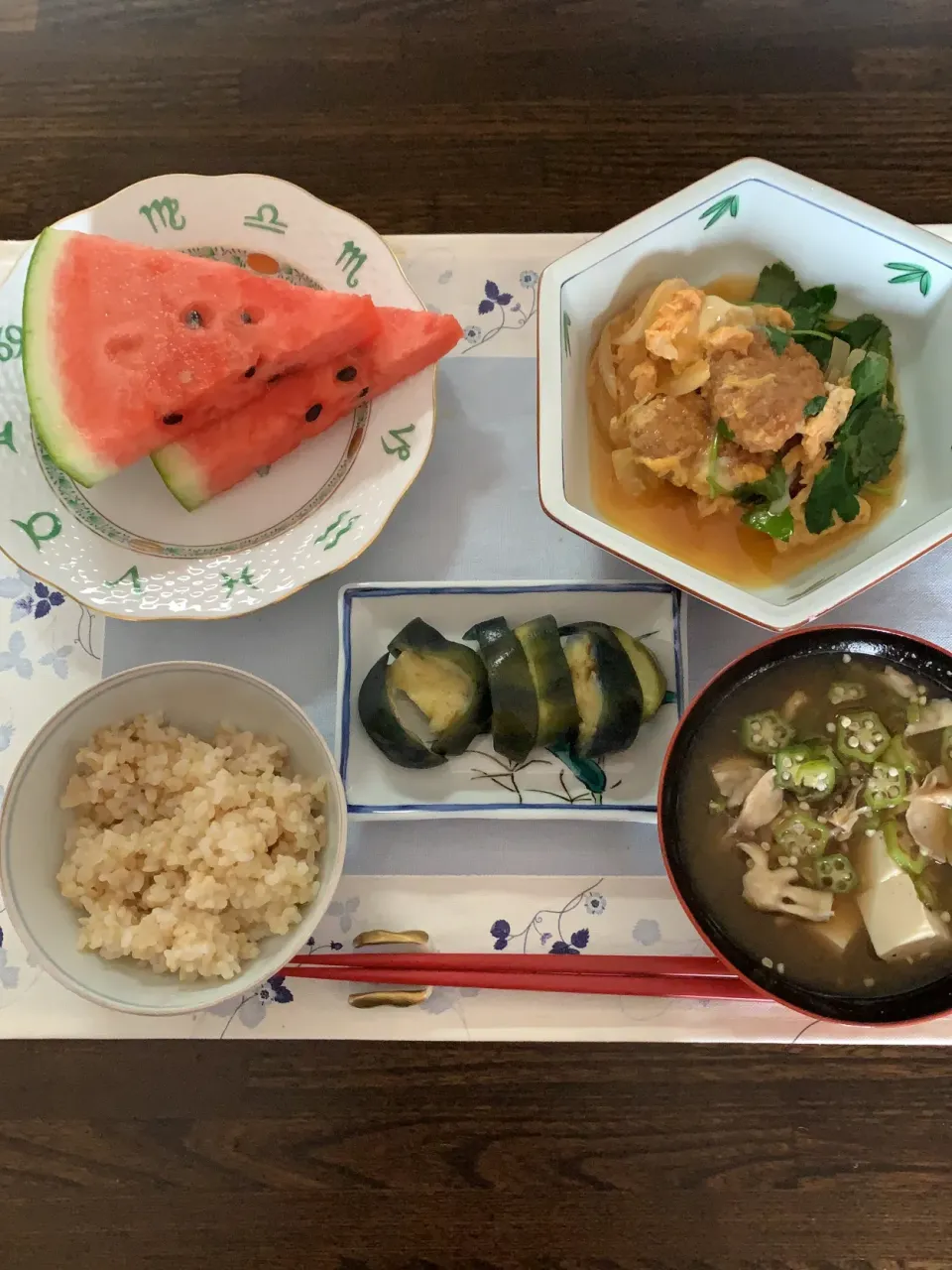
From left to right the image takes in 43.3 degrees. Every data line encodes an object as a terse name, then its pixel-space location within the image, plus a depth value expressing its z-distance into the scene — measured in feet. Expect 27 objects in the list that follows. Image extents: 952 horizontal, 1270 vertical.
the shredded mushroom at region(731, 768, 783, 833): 1.33
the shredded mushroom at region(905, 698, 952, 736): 1.34
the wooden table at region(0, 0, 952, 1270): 1.42
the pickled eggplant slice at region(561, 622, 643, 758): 1.41
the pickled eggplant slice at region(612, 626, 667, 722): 1.44
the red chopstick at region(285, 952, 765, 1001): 1.39
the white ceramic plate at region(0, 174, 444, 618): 1.48
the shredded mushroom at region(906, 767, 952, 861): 1.32
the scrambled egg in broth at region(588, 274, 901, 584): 1.44
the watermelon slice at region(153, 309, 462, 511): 1.50
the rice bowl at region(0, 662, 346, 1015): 1.31
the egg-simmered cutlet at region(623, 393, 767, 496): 1.46
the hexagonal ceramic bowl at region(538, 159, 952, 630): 1.40
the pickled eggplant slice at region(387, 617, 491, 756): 1.45
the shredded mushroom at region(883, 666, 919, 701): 1.35
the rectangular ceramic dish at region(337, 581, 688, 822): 1.44
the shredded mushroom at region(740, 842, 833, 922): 1.30
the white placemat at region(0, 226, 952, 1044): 1.44
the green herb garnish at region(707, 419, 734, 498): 1.46
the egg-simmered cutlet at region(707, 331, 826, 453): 1.42
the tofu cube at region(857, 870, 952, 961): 1.28
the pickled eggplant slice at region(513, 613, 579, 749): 1.42
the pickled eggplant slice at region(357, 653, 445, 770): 1.42
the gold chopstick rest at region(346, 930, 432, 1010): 1.42
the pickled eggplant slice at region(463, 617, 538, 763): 1.41
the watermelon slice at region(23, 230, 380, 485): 1.46
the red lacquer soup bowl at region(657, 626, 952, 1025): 1.26
